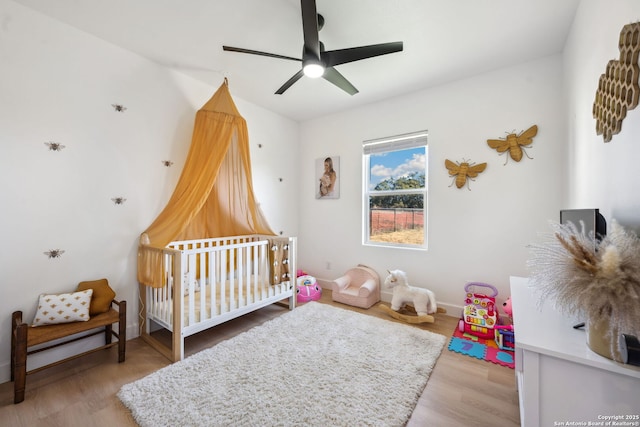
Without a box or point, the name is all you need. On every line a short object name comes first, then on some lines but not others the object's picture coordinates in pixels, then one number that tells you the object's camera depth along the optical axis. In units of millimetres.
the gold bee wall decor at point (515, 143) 2428
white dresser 762
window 3119
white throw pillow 1765
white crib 1982
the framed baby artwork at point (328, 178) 3740
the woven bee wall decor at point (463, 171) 2691
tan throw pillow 1962
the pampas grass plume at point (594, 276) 700
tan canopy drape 2383
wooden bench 1530
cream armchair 3033
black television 1144
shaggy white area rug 1438
